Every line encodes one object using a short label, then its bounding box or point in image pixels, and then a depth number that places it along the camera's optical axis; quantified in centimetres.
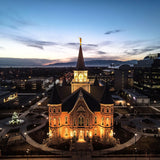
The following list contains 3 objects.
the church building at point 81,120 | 3538
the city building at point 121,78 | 10606
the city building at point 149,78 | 9606
